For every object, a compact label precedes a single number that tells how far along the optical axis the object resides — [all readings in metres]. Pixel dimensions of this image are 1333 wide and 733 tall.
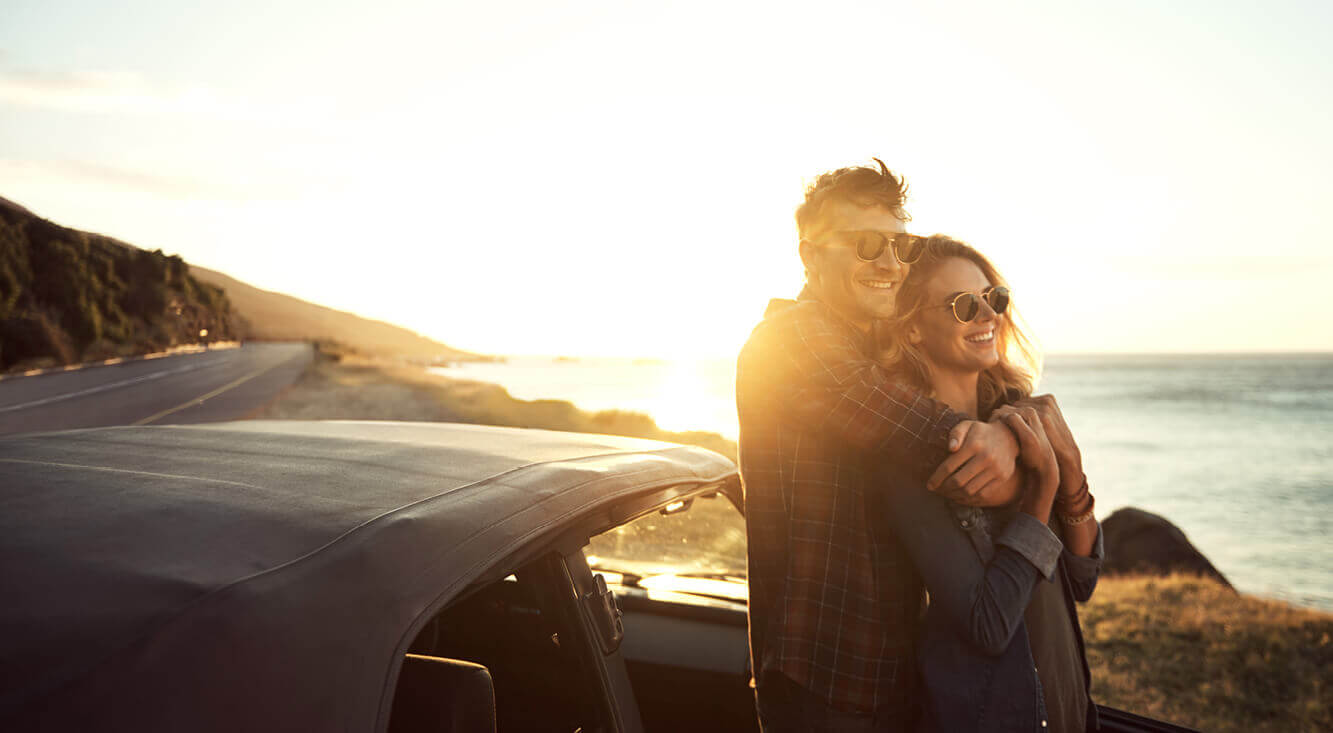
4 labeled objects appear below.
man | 2.07
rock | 14.32
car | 1.08
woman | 1.93
